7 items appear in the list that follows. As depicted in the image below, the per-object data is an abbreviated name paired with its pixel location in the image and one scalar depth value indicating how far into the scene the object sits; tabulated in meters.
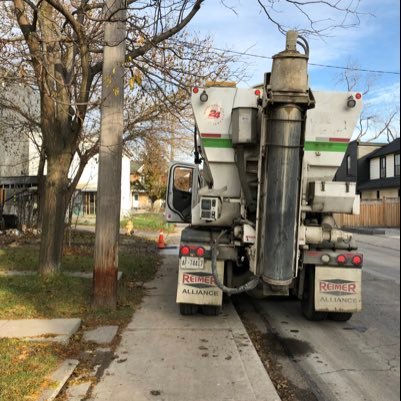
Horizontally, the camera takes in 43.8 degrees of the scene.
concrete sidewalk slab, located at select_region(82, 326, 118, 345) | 6.14
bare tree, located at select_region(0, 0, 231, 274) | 7.32
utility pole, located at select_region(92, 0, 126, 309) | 7.40
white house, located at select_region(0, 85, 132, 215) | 16.25
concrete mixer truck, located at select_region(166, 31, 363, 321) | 6.52
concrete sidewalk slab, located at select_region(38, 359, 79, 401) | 4.33
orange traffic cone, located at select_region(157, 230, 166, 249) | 17.75
